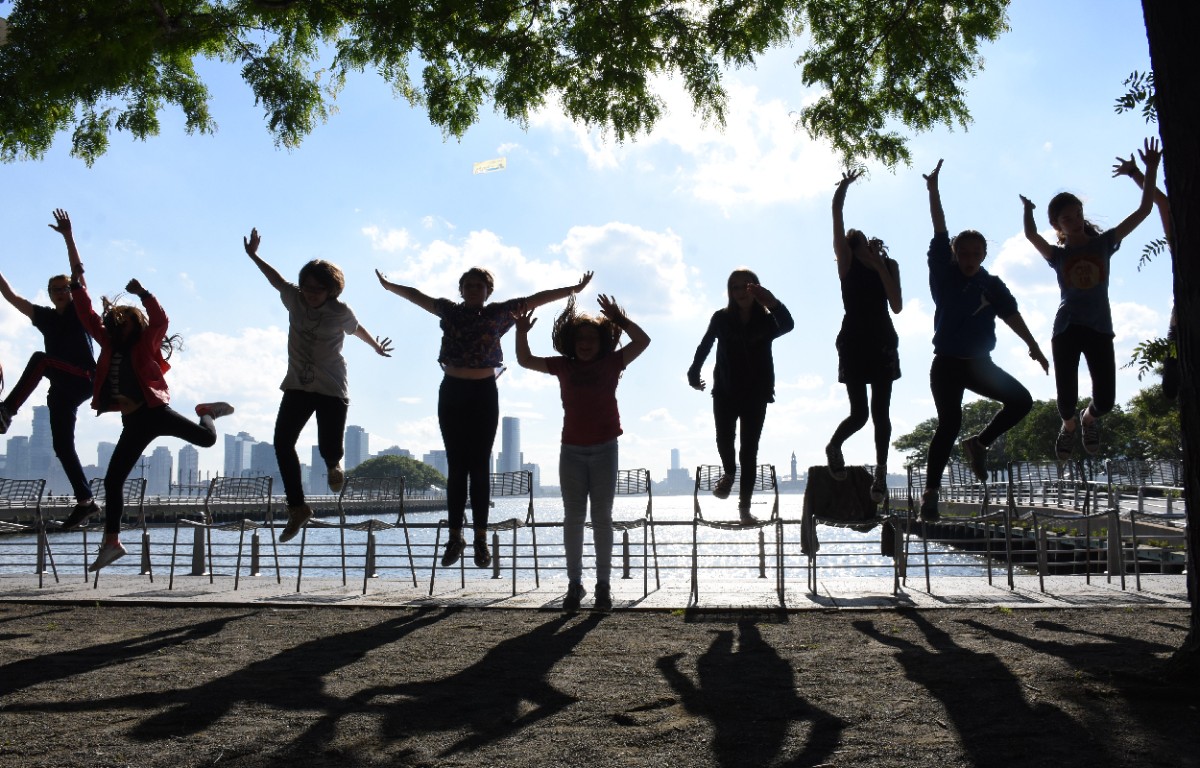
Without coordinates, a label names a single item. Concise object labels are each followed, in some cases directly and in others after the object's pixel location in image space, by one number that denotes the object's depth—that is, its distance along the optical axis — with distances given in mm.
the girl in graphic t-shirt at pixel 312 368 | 6328
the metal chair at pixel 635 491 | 8438
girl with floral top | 6512
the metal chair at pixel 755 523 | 7448
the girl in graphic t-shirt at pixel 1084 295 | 6098
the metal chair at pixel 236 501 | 9359
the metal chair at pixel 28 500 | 9897
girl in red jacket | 6836
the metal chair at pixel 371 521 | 8577
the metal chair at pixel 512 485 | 9765
